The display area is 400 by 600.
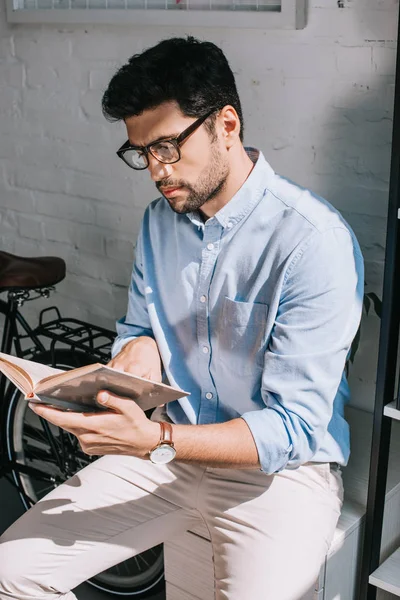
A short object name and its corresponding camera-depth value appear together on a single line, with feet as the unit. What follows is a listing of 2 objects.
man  5.11
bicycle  7.77
